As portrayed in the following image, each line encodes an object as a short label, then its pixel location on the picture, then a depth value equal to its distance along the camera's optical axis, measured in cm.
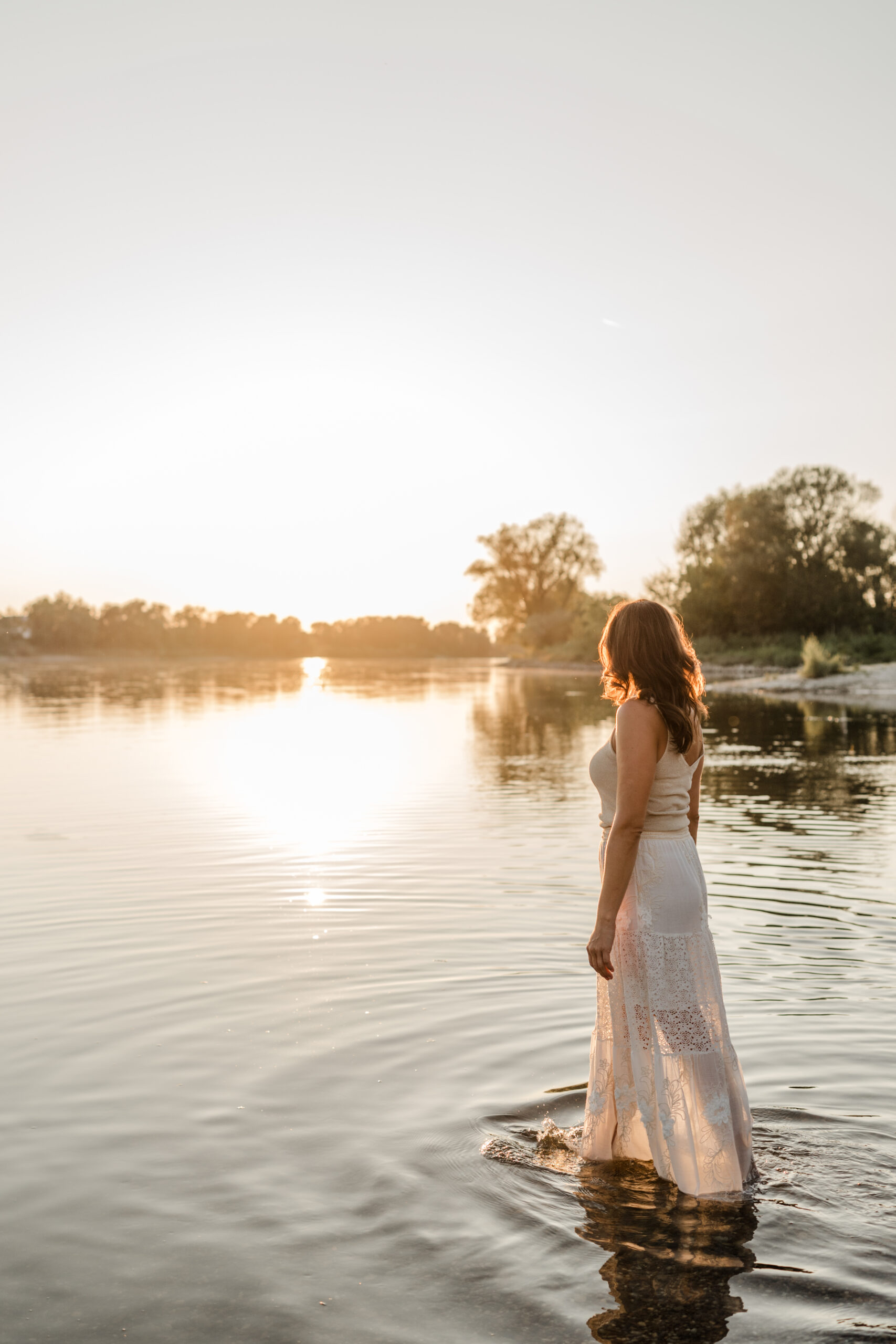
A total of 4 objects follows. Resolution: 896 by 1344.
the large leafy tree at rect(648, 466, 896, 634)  6906
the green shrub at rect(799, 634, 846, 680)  4900
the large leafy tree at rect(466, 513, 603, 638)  10719
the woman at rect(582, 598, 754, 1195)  403
